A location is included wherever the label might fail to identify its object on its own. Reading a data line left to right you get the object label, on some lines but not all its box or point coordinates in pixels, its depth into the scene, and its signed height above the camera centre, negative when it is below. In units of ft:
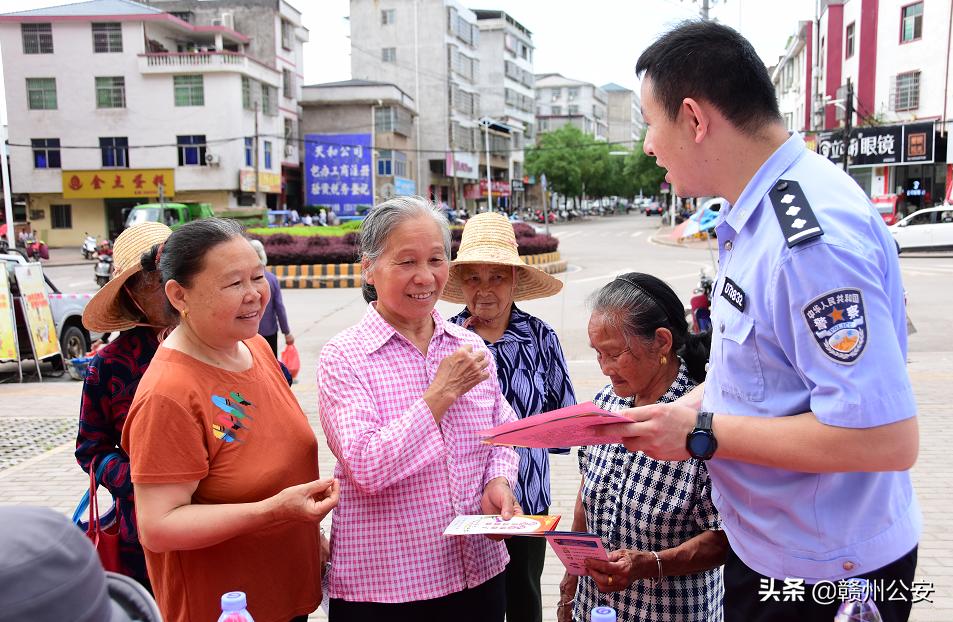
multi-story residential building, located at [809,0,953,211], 86.53 +13.69
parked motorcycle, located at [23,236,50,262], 86.33 -2.97
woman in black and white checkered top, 6.95 -2.63
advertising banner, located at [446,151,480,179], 163.12 +11.23
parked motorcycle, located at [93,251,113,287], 61.67 -3.83
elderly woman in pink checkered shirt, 6.68 -2.01
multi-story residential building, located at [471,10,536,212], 196.75 +33.60
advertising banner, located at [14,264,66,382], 28.73 -3.38
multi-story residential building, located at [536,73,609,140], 309.63 +46.86
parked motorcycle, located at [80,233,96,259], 96.07 -3.14
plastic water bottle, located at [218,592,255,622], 5.14 -2.58
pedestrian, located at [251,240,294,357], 23.66 -3.09
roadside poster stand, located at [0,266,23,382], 27.86 -3.81
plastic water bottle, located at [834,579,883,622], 4.89 -2.53
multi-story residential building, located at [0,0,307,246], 112.47 +15.62
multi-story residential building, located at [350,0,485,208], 161.17 +32.55
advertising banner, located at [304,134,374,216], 131.54 +8.08
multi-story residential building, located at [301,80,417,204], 136.98 +18.25
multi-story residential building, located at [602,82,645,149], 366.18 +48.10
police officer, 4.49 -0.88
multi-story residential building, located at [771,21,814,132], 129.49 +25.26
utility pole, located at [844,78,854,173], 80.63 +10.09
